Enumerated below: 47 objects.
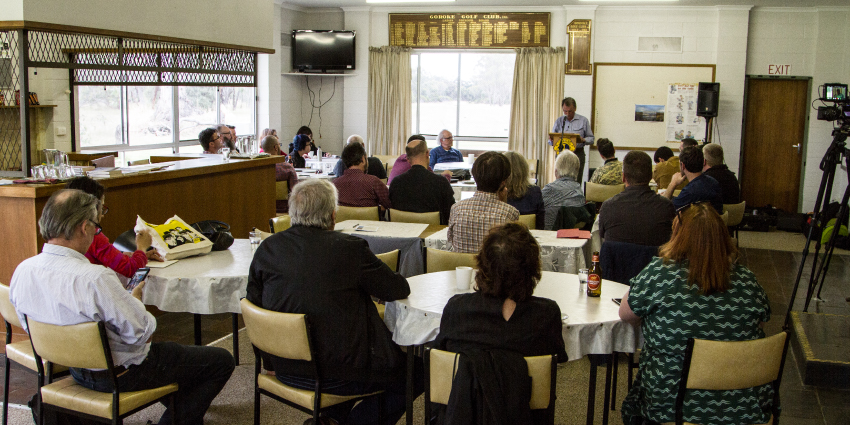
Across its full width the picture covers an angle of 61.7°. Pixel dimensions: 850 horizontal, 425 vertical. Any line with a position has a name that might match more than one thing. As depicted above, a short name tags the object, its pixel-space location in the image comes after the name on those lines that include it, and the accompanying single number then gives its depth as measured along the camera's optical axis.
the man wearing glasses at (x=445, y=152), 9.14
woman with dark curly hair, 2.40
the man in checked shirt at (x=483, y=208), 3.98
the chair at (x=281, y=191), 7.21
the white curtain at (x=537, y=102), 10.68
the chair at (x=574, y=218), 5.44
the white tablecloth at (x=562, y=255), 4.32
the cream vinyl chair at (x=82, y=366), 2.58
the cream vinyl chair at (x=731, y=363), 2.44
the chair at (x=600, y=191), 6.85
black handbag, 4.07
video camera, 5.45
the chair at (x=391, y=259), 3.49
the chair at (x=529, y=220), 4.96
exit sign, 10.23
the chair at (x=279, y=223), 4.50
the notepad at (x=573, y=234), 4.58
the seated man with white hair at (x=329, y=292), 2.78
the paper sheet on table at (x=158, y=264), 3.65
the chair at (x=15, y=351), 2.92
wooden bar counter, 4.18
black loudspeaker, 9.89
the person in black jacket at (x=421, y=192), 5.46
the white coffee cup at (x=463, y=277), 3.18
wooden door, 10.37
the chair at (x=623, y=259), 3.87
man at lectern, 9.88
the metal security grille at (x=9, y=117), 7.02
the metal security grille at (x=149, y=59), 5.54
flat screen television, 10.98
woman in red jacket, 3.35
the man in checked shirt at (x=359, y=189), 5.69
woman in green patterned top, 2.57
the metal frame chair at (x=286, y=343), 2.69
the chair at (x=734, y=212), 6.70
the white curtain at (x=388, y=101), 11.23
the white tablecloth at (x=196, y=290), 3.48
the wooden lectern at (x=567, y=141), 9.57
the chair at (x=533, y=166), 9.38
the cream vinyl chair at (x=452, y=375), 2.35
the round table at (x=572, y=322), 2.84
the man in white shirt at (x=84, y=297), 2.62
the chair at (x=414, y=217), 5.24
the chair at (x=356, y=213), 5.37
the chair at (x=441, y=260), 3.63
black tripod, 5.18
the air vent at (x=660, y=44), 10.38
